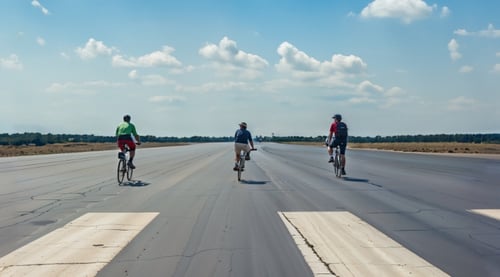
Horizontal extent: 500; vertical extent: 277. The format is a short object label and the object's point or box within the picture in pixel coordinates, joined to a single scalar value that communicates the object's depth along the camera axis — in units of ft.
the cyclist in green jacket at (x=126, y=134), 50.42
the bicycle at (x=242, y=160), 51.18
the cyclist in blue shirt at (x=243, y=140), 53.11
